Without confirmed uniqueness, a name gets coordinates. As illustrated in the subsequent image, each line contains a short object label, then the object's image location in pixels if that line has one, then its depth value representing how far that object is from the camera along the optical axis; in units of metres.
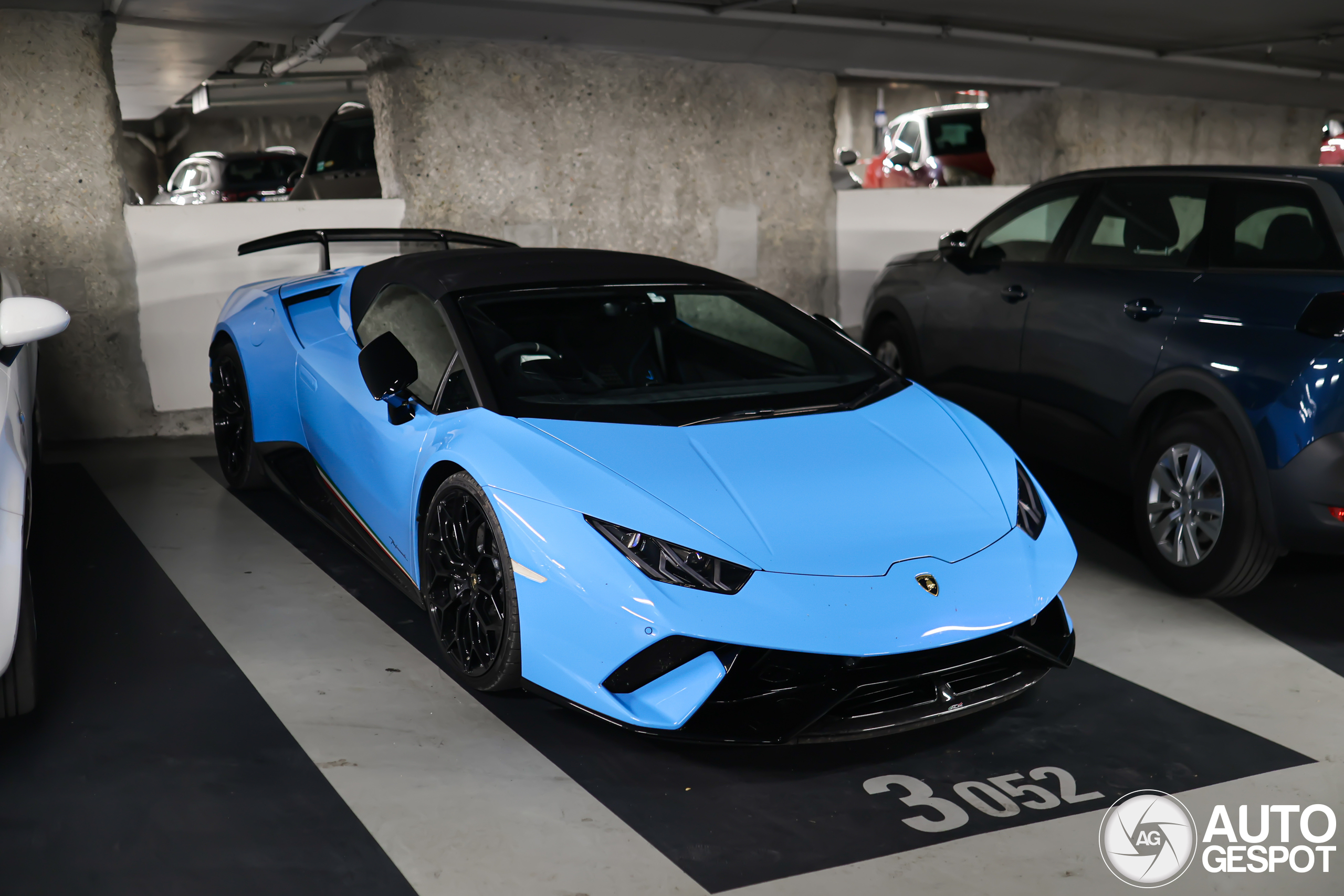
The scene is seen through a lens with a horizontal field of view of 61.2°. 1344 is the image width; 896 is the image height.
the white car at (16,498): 2.96
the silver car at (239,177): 16.27
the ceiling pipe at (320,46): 6.79
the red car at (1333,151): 16.30
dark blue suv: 3.86
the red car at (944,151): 14.78
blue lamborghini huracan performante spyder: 2.81
